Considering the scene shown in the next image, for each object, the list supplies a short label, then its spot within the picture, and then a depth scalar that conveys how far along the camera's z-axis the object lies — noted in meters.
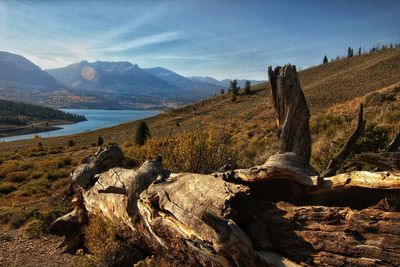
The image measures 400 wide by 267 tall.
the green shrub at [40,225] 10.15
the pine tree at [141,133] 35.78
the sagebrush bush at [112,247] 7.04
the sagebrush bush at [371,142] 9.23
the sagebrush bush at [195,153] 11.00
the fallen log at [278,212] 4.52
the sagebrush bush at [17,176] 24.24
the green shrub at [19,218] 11.91
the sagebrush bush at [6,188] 20.71
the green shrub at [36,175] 24.28
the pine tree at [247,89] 97.06
